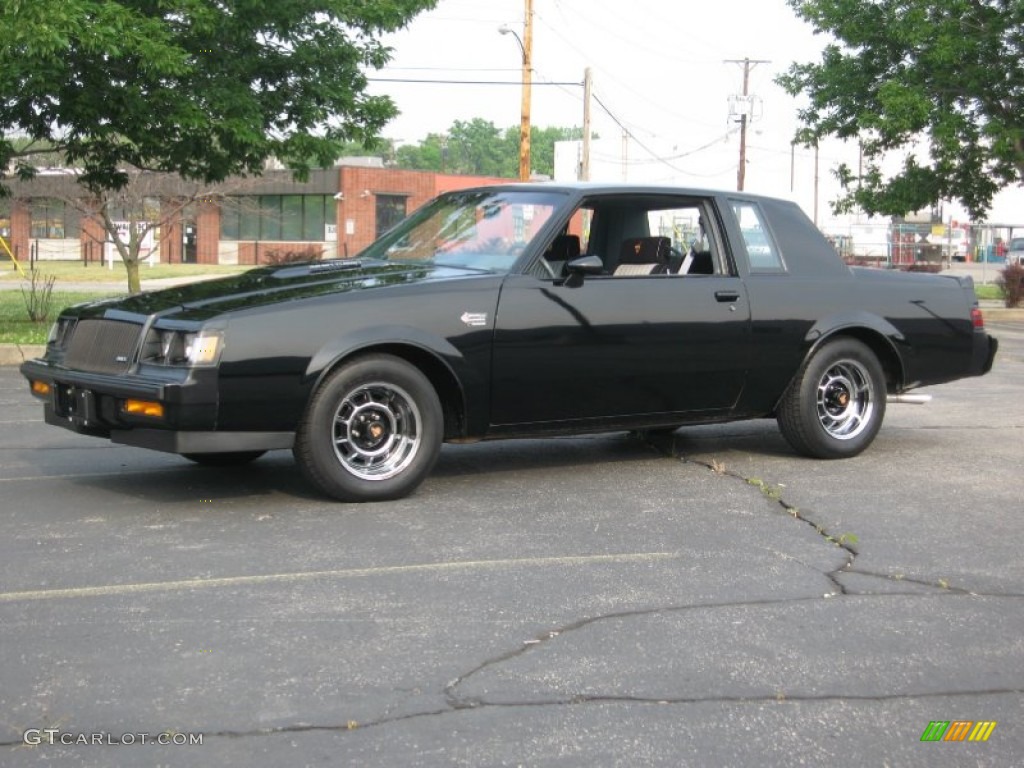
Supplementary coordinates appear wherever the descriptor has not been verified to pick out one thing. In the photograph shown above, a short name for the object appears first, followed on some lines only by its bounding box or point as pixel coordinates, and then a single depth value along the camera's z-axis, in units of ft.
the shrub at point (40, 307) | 59.47
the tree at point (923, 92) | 86.07
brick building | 186.39
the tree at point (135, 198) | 80.48
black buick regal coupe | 19.44
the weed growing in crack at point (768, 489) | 22.07
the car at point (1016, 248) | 189.10
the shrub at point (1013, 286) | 86.17
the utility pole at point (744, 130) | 181.07
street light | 105.40
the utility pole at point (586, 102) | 120.16
